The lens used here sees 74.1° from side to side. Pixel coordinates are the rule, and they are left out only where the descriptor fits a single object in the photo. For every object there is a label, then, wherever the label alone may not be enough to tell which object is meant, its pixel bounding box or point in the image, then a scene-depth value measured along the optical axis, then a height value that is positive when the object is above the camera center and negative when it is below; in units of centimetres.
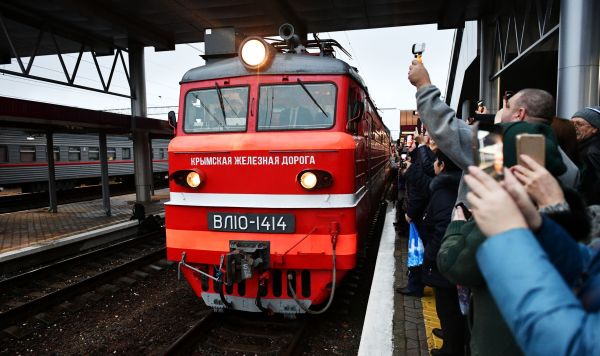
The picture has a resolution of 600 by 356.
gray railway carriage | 1636 -26
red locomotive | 404 -30
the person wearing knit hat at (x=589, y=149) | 245 -1
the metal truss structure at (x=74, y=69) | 953 +245
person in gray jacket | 196 +14
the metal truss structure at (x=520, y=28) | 682 +291
